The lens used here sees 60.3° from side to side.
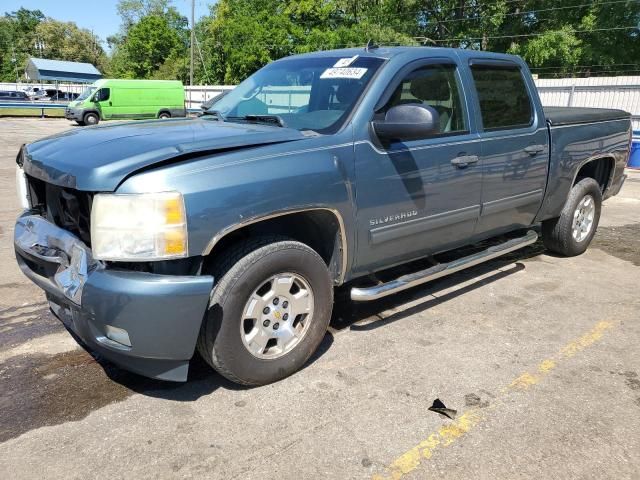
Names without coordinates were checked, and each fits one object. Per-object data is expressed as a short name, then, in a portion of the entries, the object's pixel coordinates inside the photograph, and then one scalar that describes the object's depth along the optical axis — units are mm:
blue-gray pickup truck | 2574
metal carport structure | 50406
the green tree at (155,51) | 63156
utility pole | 39209
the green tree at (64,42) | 90500
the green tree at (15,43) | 89725
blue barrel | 13383
